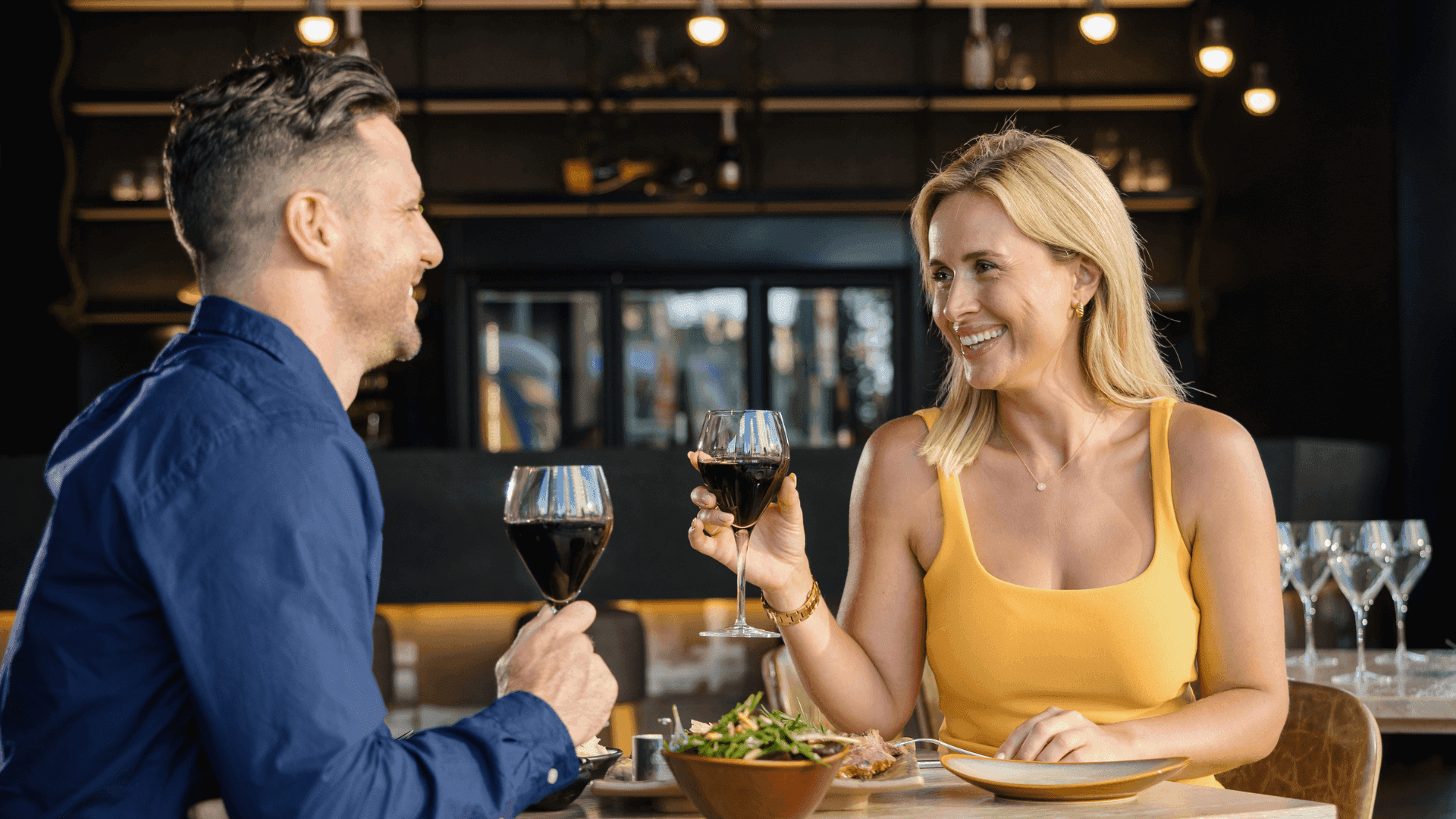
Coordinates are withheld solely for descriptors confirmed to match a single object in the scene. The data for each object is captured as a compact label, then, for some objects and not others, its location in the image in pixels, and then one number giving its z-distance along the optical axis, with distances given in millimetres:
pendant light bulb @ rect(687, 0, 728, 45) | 4547
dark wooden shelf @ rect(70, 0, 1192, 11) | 5930
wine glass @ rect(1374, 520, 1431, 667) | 2402
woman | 1423
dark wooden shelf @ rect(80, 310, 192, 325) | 5613
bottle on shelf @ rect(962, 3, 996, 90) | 5605
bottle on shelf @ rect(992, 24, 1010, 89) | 5711
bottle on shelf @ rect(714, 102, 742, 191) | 5656
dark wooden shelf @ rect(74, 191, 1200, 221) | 5453
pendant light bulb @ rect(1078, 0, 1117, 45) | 4566
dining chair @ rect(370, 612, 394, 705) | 2955
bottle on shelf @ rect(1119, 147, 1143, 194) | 5703
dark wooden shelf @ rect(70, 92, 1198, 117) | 5621
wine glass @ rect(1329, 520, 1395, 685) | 2334
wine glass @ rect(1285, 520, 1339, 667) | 2361
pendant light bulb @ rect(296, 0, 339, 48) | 4379
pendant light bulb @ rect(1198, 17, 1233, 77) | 4746
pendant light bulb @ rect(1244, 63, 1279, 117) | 4840
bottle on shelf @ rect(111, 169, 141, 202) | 5559
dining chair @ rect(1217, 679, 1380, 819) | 1465
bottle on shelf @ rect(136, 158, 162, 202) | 5512
